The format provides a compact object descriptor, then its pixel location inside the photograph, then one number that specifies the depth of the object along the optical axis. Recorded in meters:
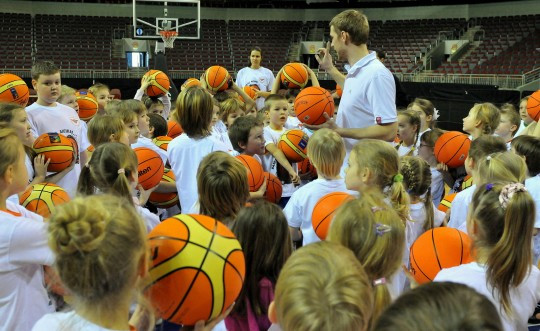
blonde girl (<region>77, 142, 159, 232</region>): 2.84
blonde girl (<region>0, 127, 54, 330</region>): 2.02
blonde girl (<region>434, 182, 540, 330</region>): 2.12
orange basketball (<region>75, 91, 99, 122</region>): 5.93
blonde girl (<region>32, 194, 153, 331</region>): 1.50
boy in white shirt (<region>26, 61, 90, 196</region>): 4.35
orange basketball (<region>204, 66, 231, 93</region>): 6.58
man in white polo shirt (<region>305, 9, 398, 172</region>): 3.51
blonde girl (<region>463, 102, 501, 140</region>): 4.87
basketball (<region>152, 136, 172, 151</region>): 4.92
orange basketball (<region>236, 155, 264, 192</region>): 4.03
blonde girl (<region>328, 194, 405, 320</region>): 2.00
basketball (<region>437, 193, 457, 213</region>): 4.04
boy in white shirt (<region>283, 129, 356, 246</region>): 3.28
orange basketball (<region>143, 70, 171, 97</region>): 6.40
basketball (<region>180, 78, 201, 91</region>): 7.32
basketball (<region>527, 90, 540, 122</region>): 5.76
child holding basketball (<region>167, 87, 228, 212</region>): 3.74
